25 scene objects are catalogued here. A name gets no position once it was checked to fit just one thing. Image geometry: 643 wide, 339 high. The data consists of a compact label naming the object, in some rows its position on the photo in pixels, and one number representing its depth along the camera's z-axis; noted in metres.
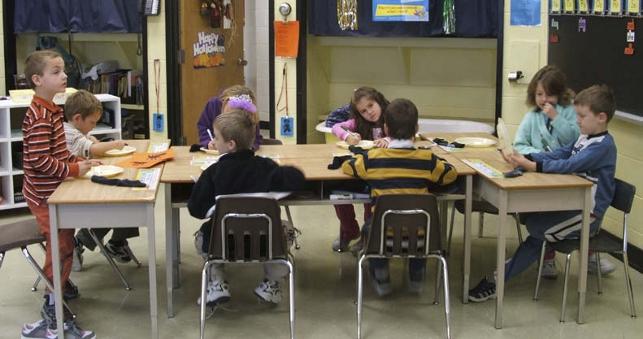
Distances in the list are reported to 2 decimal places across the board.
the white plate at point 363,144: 4.57
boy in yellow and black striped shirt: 3.97
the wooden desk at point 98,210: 3.57
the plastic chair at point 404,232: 3.76
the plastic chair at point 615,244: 4.06
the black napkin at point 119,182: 3.77
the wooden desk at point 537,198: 3.83
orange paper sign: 6.70
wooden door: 7.14
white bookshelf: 5.75
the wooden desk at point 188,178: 3.98
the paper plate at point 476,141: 4.73
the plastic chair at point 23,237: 3.81
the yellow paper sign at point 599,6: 4.97
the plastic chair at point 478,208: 4.65
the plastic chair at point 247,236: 3.68
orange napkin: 4.20
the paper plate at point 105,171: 3.96
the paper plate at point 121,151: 4.48
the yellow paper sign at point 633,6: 4.62
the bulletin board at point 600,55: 4.67
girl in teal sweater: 4.52
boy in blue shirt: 4.00
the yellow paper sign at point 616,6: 4.79
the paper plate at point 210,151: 4.50
